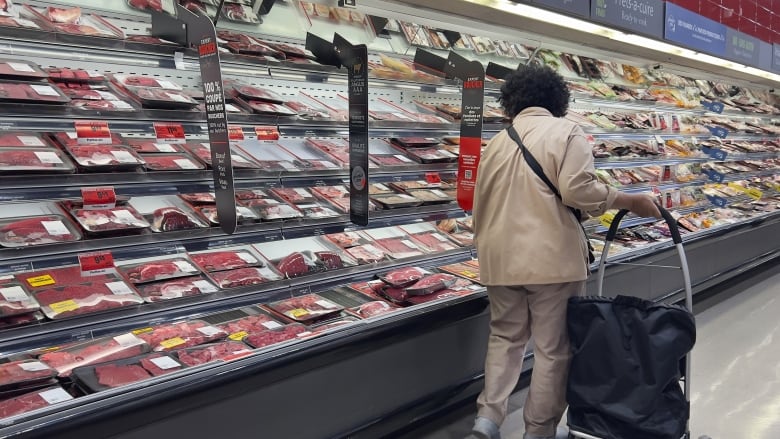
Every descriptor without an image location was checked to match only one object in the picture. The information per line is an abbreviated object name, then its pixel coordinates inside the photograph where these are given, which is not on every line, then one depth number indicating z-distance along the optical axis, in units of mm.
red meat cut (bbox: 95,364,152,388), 2230
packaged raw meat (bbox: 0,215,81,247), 2381
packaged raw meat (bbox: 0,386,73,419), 2012
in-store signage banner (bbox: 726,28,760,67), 7168
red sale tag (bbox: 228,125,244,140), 3109
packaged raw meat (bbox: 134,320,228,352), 2586
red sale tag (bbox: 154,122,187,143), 2855
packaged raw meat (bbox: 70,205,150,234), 2547
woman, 2844
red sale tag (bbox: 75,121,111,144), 2574
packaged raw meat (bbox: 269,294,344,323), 2979
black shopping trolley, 2469
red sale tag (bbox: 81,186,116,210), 2586
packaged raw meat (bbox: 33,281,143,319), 2414
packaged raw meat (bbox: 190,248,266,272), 3078
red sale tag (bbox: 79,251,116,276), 2514
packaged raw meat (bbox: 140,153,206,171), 2771
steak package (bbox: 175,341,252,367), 2467
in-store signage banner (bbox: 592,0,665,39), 4895
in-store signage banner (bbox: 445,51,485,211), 3818
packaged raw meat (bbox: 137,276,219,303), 2695
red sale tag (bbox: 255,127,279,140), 3172
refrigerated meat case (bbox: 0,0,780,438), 2305
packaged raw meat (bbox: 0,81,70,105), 2365
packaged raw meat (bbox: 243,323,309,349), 2689
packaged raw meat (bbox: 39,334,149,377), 2322
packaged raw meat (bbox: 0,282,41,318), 2285
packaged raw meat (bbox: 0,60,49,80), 2500
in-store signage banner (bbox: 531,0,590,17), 4293
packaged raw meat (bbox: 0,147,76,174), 2340
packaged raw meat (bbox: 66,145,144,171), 2537
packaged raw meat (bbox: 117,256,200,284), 2807
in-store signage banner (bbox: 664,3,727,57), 5887
